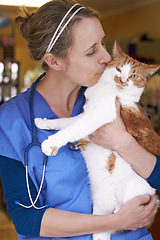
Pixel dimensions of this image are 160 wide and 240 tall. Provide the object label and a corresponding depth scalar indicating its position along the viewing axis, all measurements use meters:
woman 1.08
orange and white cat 1.12
